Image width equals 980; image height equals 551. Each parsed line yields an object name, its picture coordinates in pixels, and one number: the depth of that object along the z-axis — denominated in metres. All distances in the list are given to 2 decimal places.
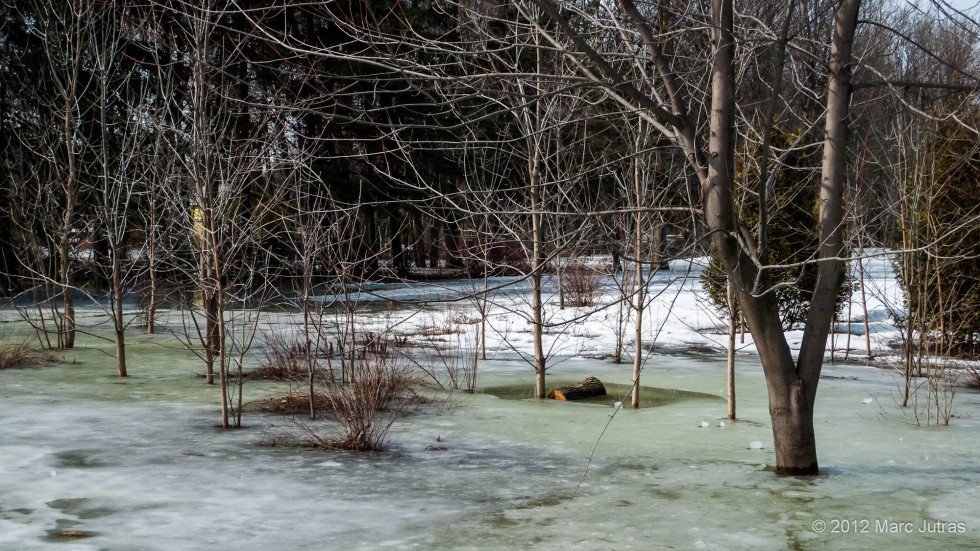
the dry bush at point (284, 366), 10.80
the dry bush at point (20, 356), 11.67
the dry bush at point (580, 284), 19.77
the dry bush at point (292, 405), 8.93
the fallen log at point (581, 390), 10.03
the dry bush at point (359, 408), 7.25
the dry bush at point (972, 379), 10.80
